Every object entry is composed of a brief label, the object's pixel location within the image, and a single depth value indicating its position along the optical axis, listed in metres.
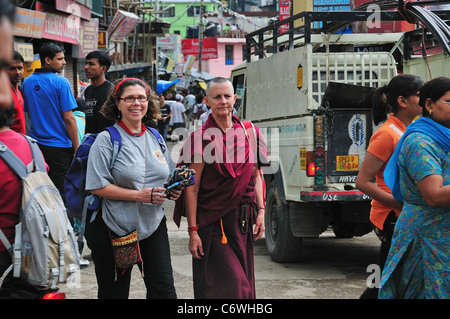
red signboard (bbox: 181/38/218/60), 51.56
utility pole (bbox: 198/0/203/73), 49.25
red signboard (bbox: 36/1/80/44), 16.62
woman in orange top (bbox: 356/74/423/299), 4.29
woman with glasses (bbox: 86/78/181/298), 4.23
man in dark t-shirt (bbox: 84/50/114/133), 6.89
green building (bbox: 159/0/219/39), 85.00
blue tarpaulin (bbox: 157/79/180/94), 34.51
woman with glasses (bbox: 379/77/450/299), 3.56
